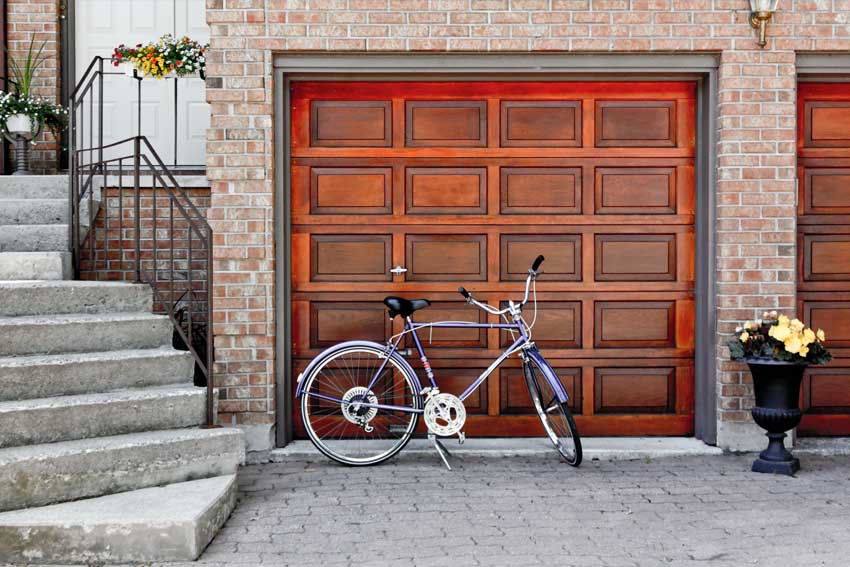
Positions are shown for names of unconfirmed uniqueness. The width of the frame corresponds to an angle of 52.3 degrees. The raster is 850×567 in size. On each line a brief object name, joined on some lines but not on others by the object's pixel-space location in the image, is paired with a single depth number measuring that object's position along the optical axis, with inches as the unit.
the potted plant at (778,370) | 191.8
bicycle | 200.5
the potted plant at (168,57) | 235.0
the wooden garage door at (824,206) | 221.5
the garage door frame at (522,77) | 213.9
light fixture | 206.7
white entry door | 263.6
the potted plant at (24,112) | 242.5
